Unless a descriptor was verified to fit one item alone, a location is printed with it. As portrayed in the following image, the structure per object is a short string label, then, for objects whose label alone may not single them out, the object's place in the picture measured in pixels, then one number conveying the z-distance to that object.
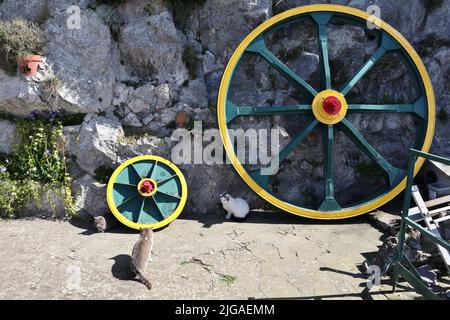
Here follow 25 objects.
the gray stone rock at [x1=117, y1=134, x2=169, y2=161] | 4.92
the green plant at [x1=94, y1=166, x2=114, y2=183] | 4.87
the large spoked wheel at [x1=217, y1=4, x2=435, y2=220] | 4.79
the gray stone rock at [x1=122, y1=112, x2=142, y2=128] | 5.09
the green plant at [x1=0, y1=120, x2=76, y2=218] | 4.73
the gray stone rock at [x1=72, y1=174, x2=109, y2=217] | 4.81
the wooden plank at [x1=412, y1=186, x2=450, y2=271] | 3.58
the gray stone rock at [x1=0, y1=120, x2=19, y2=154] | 4.97
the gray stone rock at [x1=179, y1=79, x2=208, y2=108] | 5.14
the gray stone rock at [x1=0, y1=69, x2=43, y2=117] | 4.79
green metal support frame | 2.92
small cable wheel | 4.57
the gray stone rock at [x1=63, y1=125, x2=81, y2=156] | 4.91
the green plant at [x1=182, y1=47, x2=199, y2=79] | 5.21
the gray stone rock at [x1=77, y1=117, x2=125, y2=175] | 4.86
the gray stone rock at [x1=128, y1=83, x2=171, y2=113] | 5.08
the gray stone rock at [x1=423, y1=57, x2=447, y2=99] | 5.27
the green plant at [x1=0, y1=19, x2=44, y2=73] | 4.65
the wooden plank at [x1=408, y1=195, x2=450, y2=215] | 4.02
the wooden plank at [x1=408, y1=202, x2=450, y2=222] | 3.81
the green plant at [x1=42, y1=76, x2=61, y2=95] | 4.77
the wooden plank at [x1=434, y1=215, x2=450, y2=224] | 3.74
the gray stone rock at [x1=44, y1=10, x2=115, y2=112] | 4.93
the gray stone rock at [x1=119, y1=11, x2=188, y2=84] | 5.06
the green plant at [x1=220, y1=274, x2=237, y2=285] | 3.50
